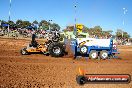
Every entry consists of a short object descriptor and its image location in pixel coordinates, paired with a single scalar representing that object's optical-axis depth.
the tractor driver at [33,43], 8.84
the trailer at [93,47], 8.57
